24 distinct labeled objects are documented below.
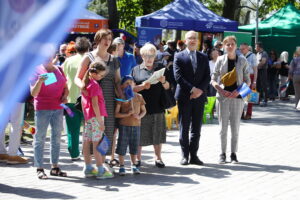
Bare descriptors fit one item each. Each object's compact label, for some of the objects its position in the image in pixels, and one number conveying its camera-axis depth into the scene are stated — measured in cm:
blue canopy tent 1878
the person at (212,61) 1545
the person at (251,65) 1371
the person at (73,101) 785
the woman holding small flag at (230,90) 795
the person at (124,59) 788
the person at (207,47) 1710
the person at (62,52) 1137
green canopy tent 2344
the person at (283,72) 2137
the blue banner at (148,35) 1828
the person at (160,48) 1641
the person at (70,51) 952
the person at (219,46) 1677
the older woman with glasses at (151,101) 730
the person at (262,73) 1853
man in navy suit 777
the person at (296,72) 1667
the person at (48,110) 646
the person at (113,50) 761
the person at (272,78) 2095
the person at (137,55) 1619
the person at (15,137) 761
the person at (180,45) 1677
